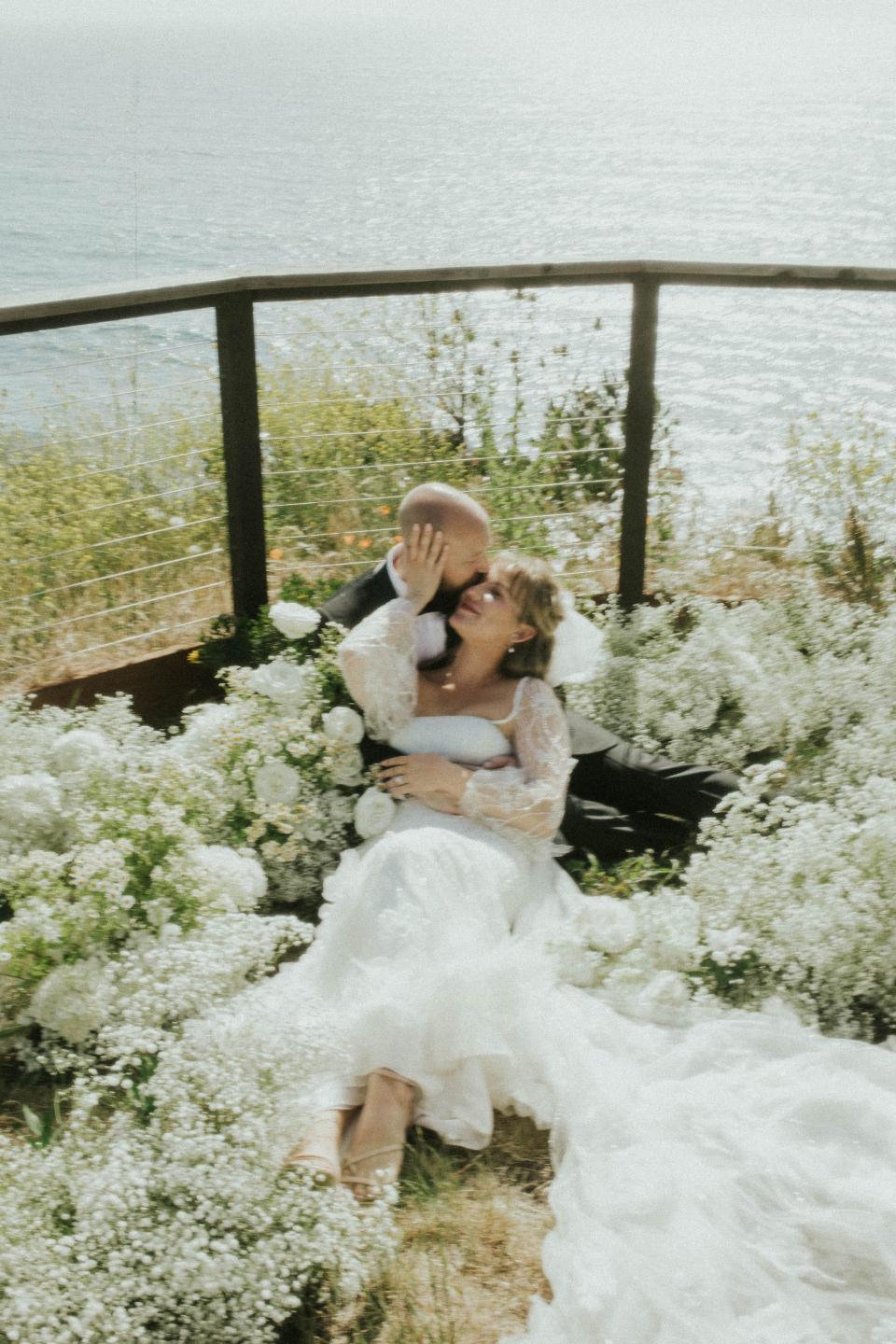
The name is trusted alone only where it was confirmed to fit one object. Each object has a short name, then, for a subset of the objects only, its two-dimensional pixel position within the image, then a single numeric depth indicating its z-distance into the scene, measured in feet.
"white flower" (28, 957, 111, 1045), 9.12
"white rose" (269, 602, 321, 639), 12.64
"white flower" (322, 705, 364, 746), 11.54
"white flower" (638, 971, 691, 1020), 9.29
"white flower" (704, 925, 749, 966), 9.57
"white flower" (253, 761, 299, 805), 11.42
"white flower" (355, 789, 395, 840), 10.84
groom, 11.80
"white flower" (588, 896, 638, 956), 9.71
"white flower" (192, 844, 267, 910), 10.25
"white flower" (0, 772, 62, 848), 10.55
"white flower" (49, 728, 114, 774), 10.89
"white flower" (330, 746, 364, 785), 11.64
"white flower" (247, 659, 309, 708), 12.06
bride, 6.95
